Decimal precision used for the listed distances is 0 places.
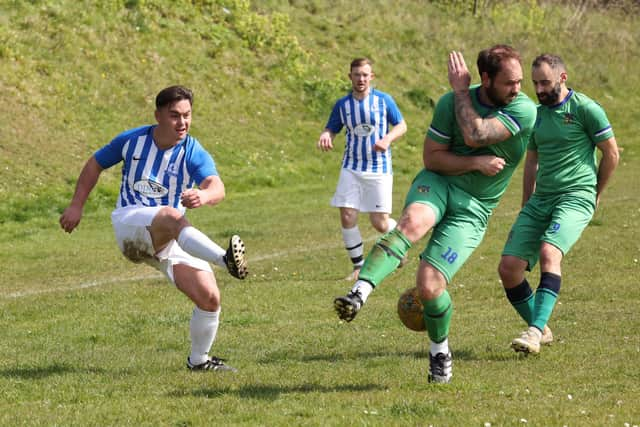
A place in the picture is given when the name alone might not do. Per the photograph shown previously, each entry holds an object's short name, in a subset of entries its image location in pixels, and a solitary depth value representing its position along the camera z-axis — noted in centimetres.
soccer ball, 1573
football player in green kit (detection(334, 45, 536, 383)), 1401
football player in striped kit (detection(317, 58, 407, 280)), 2762
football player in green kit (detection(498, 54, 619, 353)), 1706
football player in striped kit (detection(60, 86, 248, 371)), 1591
